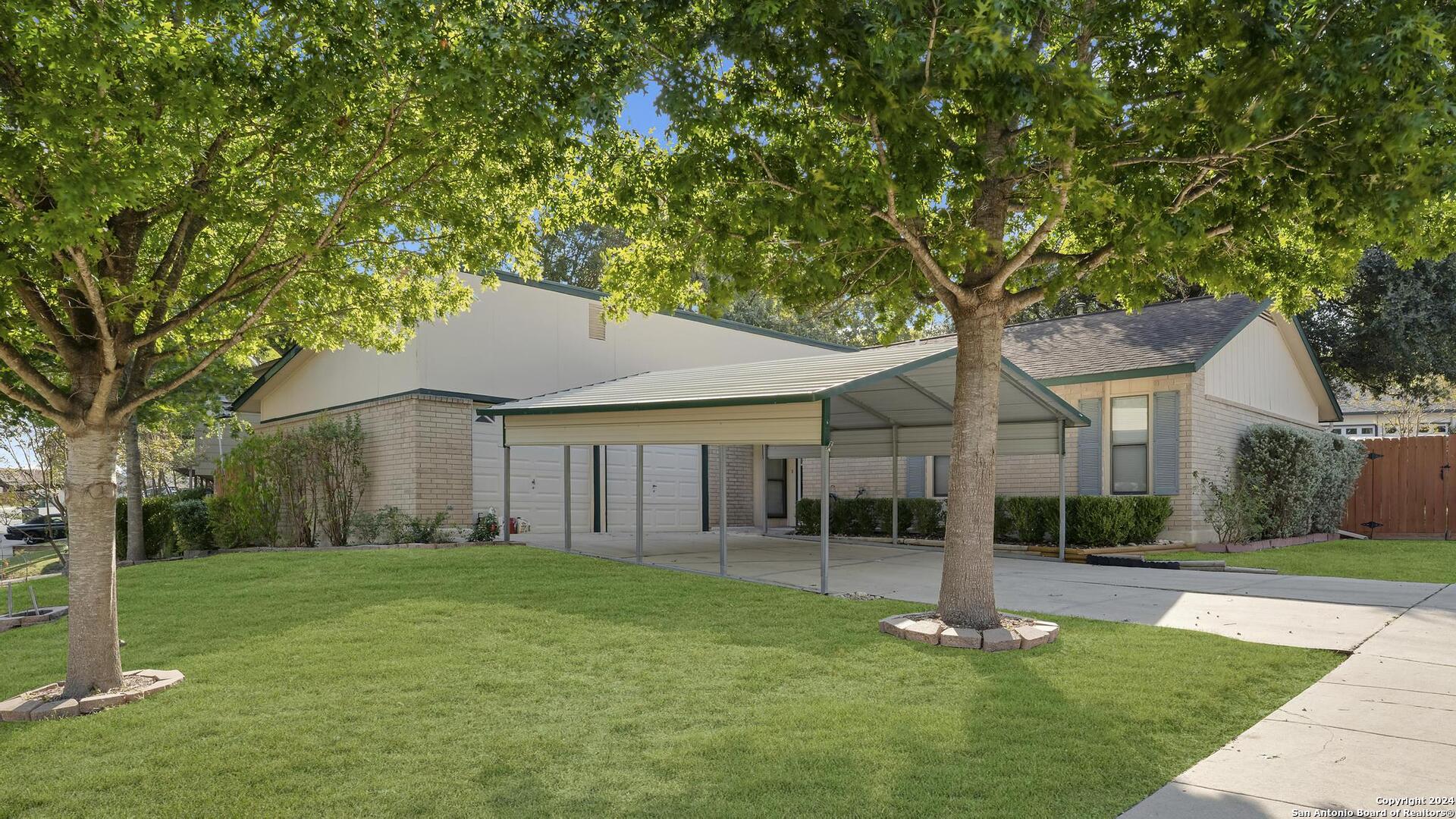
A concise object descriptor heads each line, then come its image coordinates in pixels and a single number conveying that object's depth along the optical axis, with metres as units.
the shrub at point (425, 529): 16.44
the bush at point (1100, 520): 15.90
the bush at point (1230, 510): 16.88
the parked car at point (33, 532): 33.38
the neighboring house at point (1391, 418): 28.47
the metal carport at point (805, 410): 11.09
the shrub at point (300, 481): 17.98
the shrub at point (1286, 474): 17.84
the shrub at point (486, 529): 17.00
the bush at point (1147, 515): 16.11
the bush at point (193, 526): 20.56
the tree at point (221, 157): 5.51
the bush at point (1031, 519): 16.92
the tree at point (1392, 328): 25.33
